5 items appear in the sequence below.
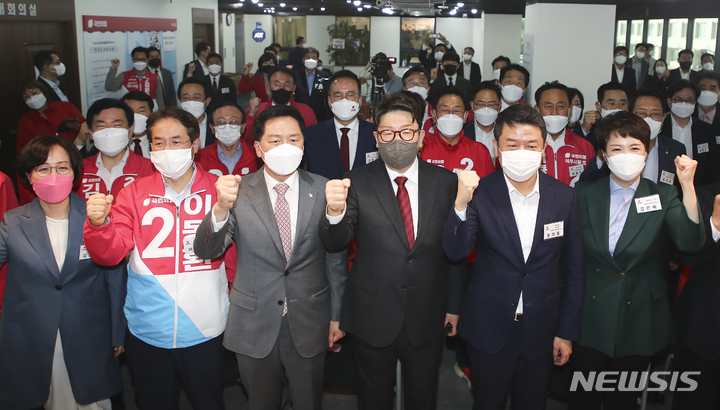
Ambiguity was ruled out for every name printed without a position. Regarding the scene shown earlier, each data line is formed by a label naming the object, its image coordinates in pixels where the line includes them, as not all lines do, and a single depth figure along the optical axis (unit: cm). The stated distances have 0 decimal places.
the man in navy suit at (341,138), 389
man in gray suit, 245
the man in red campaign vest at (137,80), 779
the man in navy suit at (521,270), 246
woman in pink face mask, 259
